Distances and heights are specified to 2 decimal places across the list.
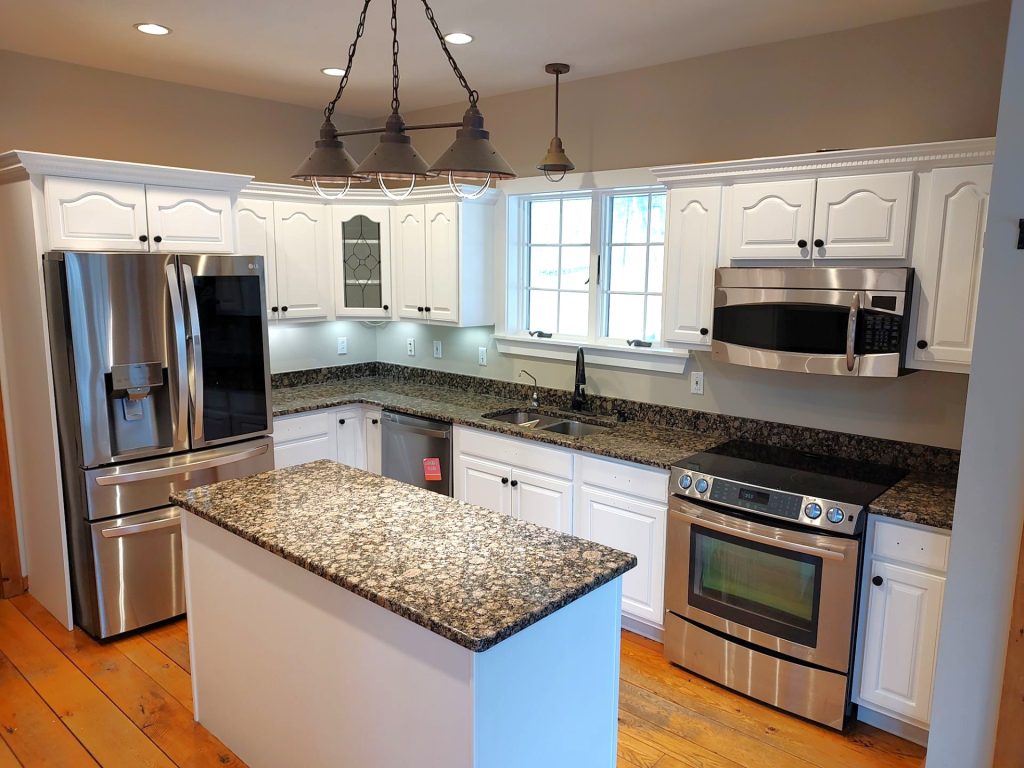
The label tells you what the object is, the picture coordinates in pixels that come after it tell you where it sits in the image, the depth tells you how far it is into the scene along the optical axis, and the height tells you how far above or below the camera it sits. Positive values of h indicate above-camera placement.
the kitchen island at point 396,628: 1.59 -0.89
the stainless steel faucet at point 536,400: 4.19 -0.73
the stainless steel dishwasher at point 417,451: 3.96 -1.00
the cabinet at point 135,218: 3.05 +0.24
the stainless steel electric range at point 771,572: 2.60 -1.13
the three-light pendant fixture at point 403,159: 1.88 +0.31
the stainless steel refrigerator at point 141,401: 3.05 -0.58
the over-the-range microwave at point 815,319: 2.63 -0.16
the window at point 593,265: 3.75 +0.05
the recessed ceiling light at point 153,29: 2.94 +0.99
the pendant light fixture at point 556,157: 3.54 +0.58
